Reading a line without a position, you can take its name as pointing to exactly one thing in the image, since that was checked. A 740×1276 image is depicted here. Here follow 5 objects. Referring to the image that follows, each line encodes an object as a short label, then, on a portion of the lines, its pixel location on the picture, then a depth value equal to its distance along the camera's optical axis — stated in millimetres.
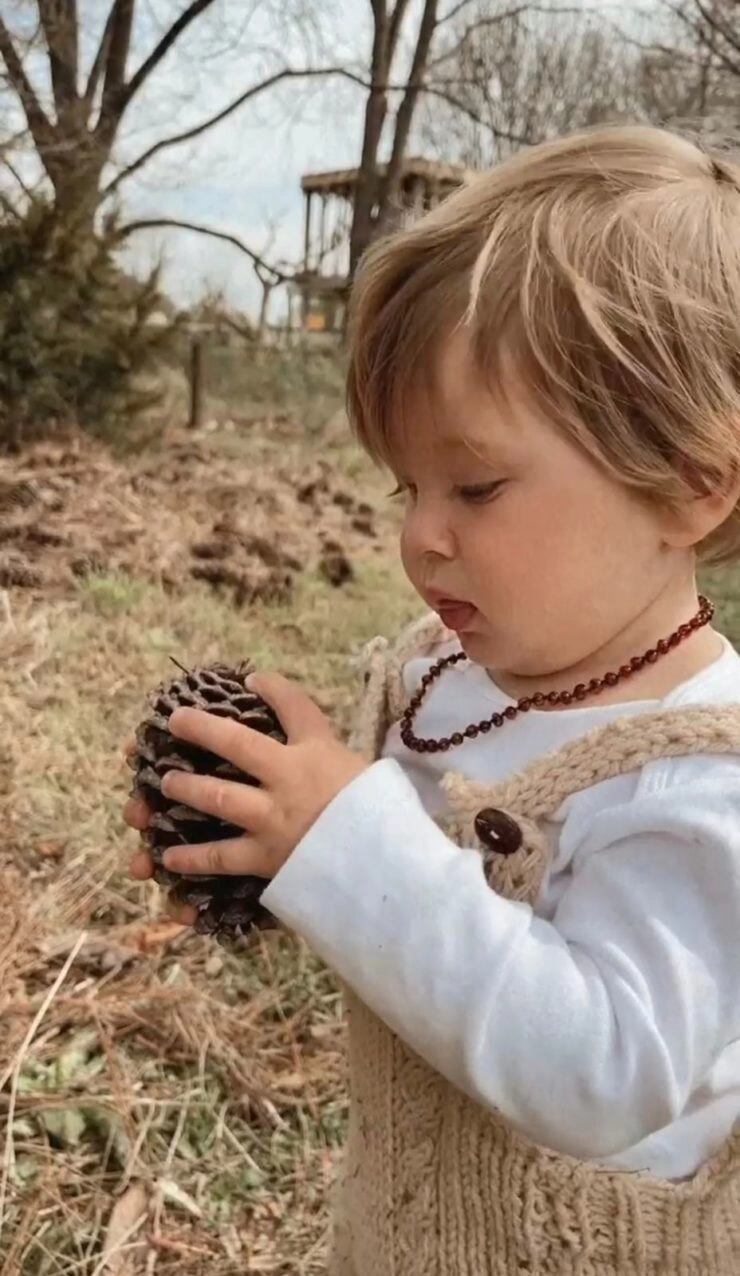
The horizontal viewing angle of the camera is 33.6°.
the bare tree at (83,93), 5102
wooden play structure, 6691
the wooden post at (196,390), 5785
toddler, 617
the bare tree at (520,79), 6188
